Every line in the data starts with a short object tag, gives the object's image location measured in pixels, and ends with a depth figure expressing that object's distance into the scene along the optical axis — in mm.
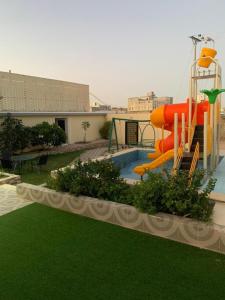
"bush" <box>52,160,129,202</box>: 5387
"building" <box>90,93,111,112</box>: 33531
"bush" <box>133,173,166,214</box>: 4506
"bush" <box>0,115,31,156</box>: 12492
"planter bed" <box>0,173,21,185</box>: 8235
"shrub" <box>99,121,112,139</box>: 21266
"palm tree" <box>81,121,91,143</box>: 19422
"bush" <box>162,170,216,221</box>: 4192
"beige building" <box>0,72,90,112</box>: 17984
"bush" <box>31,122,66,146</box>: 14336
